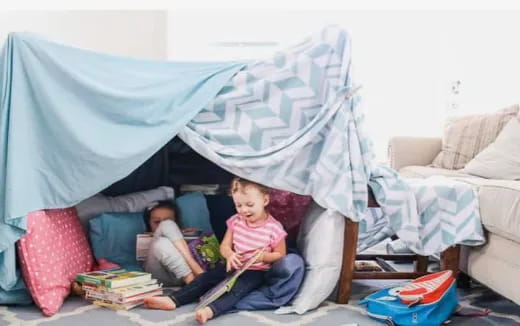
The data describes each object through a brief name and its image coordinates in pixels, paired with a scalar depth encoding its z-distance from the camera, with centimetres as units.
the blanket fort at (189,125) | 184
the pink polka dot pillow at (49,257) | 183
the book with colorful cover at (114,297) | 189
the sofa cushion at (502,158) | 259
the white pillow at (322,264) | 192
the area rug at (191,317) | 176
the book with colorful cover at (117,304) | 188
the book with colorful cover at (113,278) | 192
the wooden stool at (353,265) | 198
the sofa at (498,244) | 177
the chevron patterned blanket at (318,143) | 192
